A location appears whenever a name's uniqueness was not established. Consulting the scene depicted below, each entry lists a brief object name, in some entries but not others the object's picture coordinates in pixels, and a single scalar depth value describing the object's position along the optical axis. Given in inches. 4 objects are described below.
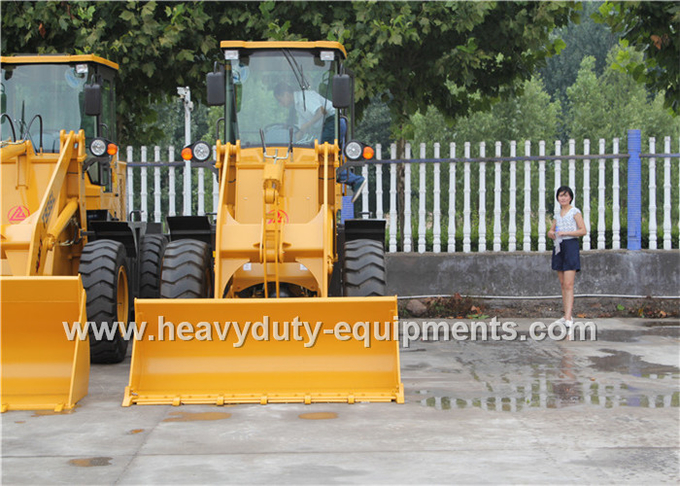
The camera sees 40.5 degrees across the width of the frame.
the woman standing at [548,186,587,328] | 448.5
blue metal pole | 539.5
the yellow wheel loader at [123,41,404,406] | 294.7
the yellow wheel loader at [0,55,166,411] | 296.5
